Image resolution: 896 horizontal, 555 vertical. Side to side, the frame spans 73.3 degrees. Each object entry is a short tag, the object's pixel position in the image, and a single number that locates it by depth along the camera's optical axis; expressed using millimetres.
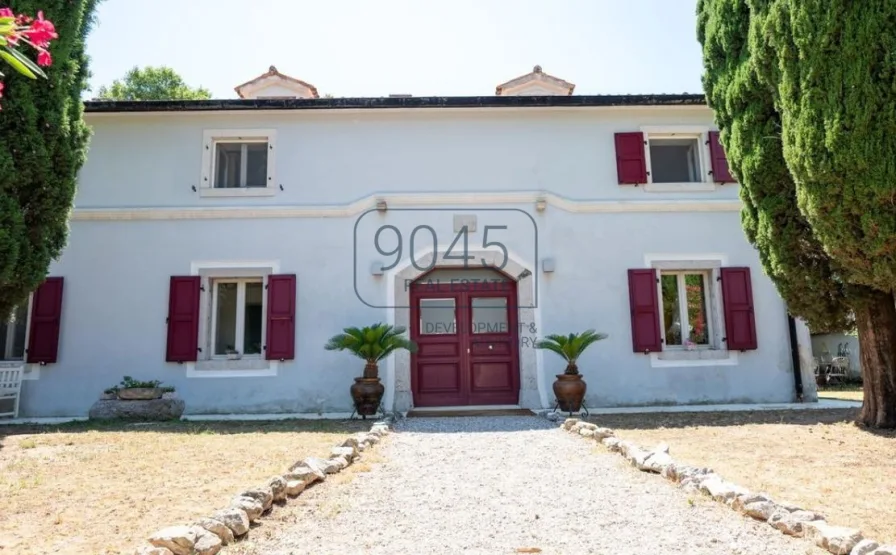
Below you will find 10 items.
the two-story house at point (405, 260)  9281
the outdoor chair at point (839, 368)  15227
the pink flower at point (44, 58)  2157
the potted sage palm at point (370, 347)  8148
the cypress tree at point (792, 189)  5551
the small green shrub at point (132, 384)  8383
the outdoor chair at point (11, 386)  8625
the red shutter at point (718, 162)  9906
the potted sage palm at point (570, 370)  8156
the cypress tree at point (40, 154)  6953
